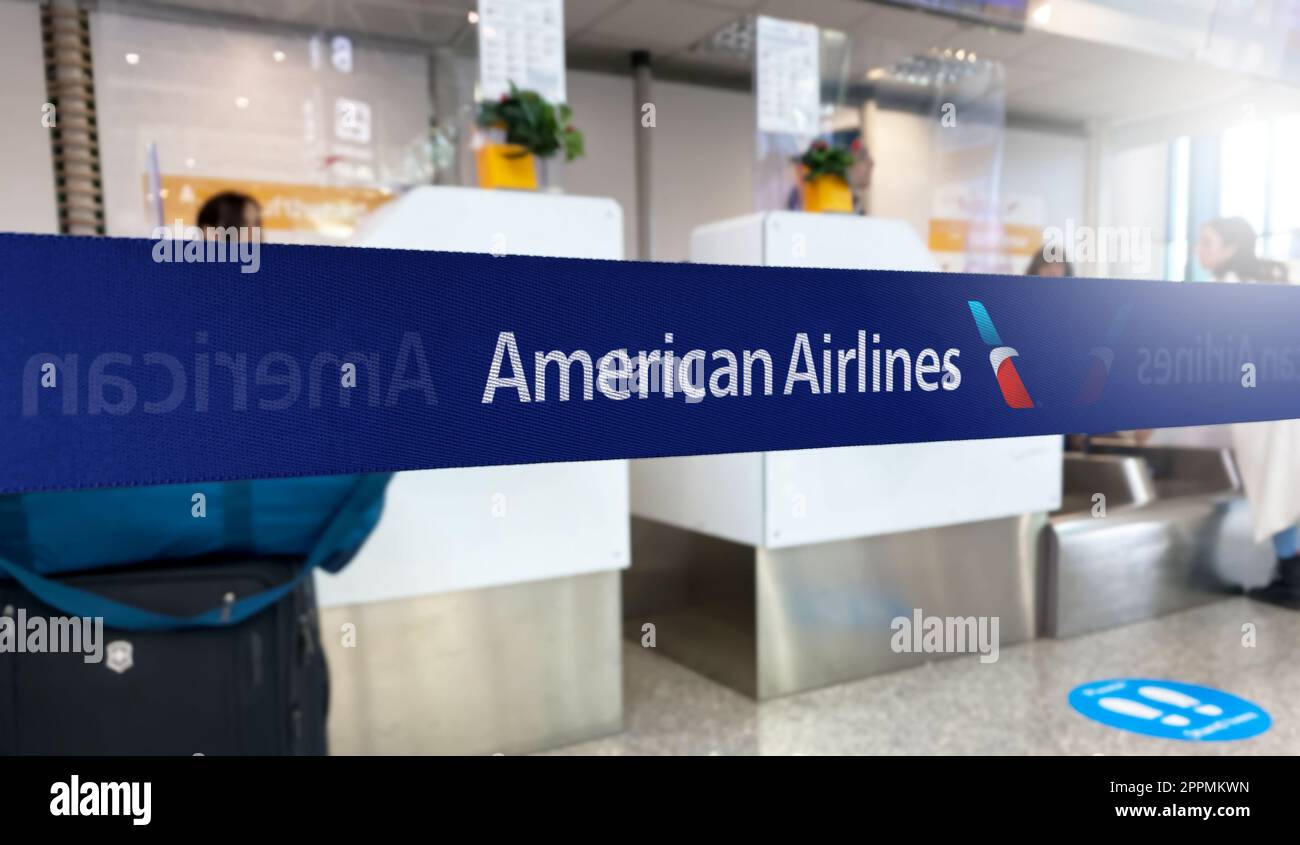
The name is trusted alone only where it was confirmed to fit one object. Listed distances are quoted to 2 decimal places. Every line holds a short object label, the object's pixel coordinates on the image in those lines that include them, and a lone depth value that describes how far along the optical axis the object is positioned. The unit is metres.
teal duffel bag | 1.29
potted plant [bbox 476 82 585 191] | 2.32
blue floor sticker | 2.30
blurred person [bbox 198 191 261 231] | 3.44
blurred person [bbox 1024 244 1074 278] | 3.50
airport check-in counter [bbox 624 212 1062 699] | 2.70
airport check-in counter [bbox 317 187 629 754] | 2.17
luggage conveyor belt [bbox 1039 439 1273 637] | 3.29
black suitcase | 1.33
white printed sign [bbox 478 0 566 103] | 2.56
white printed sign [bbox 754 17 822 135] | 3.35
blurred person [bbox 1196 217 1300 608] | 1.64
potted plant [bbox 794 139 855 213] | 2.78
